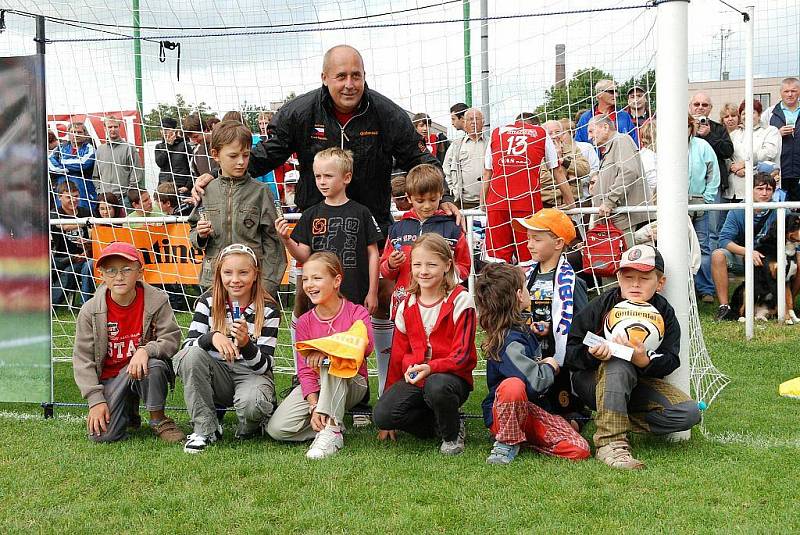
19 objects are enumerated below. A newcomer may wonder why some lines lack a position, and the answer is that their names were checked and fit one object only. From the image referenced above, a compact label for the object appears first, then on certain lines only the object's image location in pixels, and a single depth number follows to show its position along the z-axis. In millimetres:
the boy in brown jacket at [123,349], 4520
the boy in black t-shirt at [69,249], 7652
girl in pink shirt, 4297
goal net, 5242
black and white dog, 7906
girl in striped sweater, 4379
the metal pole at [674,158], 4129
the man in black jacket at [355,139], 4945
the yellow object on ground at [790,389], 5184
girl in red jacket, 4180
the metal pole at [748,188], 7047
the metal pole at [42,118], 4891
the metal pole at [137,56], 6094
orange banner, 8211
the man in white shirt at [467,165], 7091
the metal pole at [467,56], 5515
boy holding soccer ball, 3980
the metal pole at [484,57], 5371
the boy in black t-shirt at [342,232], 4711
